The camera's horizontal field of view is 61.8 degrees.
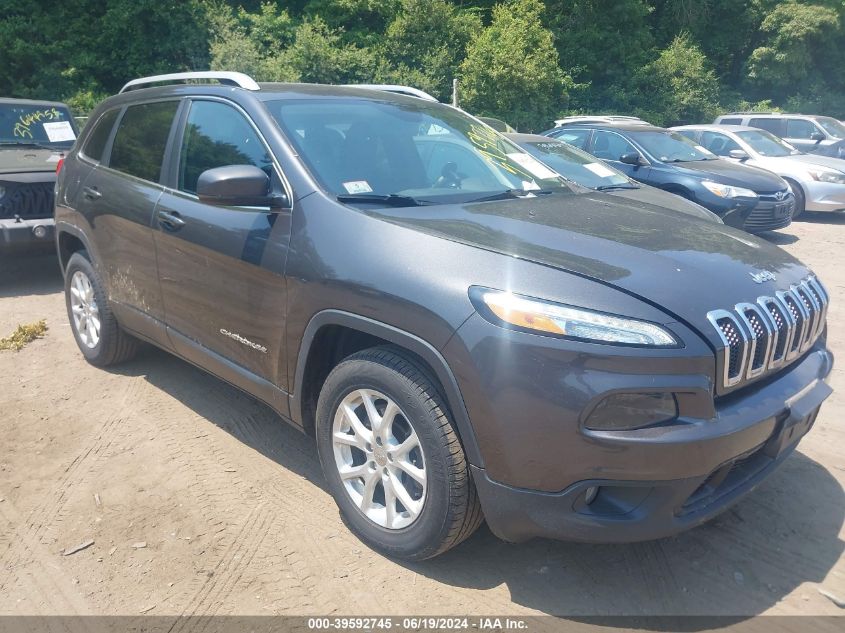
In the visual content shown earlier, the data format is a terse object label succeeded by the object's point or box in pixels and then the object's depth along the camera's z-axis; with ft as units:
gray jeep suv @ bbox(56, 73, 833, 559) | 7.29
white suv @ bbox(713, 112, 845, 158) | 47.93
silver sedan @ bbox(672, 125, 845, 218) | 37.17
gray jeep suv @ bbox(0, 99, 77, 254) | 21.42
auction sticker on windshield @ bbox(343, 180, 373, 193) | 9.93
